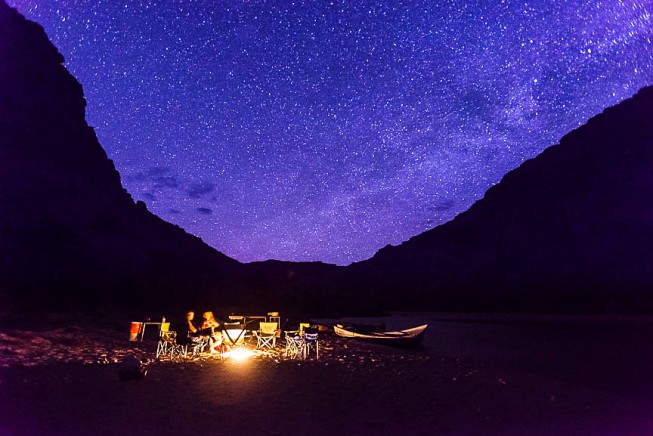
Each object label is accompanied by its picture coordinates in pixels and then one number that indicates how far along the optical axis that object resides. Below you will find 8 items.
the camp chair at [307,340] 13.81
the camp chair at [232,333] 13.30
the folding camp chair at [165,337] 13.37
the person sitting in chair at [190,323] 12.98
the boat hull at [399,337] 22.11
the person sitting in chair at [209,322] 13.57
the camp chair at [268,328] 14.11
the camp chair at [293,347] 14.23
